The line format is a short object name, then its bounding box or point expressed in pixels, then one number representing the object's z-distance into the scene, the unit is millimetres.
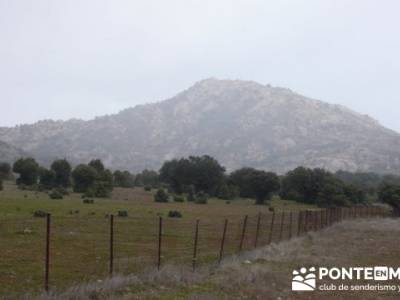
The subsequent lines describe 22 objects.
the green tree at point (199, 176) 112062
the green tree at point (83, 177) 95000
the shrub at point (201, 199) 89375
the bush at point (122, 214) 48825
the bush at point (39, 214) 44156
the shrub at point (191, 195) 95812
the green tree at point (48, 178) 100750
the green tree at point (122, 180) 119600
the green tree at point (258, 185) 103500
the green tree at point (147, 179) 134600
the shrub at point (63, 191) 84975
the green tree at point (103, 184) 89500
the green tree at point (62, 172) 102625
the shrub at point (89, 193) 84525
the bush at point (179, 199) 92500
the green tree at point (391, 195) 87062
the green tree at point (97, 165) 101862
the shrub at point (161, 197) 87312
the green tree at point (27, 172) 102938
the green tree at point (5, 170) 114231
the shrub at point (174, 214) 54784
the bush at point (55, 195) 73481
